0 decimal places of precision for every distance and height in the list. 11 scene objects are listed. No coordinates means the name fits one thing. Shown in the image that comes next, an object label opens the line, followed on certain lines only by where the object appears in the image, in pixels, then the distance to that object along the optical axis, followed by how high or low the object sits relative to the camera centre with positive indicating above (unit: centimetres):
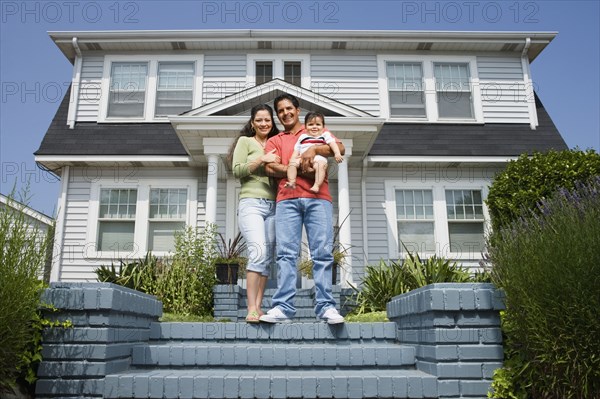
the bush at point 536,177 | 881 +235
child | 378 +128
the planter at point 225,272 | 766 +60
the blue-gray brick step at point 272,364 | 299 -35
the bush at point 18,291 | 259 +12
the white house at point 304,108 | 1013 +380
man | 383 +61
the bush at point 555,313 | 252 -2
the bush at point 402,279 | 593 +38
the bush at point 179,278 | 711 +50
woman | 386 +86
